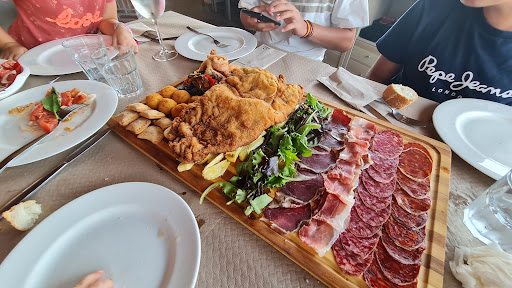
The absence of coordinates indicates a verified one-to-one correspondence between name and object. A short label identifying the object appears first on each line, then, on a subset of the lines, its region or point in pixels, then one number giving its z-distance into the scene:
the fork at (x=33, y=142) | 0.46
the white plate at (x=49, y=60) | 0.70
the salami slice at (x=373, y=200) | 0.47
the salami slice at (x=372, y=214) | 0.46
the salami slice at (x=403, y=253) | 0.42
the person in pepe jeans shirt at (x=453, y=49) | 0.66
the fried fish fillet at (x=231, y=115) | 0.52
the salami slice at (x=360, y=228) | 0.44
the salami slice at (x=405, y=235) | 0.43
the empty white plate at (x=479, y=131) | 0.52
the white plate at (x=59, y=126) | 0.49
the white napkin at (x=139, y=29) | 0.86
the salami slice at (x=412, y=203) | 0.47
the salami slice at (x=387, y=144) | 0.55
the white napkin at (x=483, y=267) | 0.37
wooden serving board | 0.41
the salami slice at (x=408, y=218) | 0.45
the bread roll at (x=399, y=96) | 0.62
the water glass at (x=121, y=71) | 0.65
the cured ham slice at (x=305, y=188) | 0.47
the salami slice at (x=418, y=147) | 0.54
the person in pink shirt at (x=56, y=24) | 0.78
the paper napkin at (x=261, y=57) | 0.76
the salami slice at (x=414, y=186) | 0.49
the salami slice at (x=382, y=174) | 0.50
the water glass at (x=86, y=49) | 0.66
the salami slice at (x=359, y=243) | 0.42
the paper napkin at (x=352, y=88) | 0.65
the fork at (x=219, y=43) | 0.82
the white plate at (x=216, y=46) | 0.79
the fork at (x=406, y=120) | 0.61
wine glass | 0.67
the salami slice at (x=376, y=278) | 0.40
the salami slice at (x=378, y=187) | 0.49
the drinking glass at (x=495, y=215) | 0.42
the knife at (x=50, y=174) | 0.44
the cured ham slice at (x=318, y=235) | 0.42
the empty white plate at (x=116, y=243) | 0.37
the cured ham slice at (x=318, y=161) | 0.51
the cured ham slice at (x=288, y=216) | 0.44
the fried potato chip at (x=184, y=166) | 0.50
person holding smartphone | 0.80
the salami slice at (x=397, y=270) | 0.40
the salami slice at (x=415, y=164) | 0.52
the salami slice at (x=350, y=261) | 0.41
